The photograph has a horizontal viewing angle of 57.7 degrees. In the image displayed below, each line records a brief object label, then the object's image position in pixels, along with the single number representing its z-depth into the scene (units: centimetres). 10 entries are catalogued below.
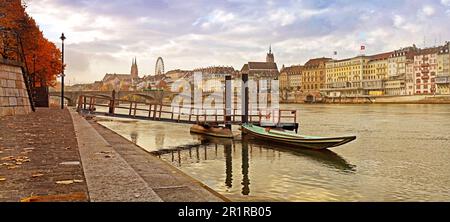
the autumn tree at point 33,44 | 3236
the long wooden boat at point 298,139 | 2455
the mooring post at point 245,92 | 3206
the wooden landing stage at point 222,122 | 3231
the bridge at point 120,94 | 9157
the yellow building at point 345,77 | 17562
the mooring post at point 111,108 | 3366
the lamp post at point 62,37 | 4216
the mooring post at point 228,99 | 3294
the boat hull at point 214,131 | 3128
